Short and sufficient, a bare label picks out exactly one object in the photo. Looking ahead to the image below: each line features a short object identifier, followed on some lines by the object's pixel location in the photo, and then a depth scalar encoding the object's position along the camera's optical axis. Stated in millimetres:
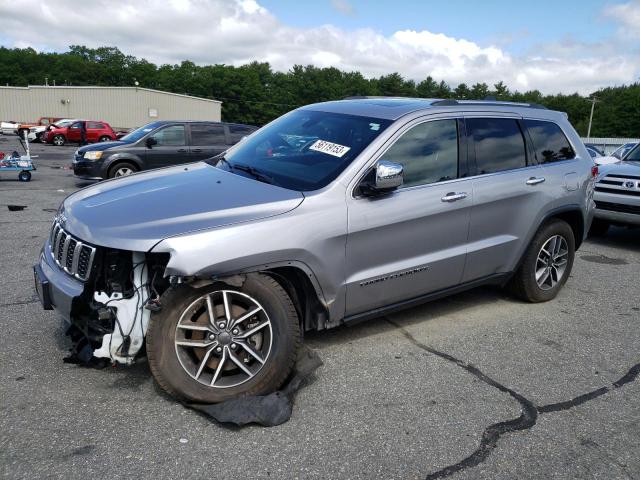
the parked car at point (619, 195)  7605
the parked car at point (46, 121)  41059
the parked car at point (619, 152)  11589
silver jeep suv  3070
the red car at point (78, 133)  32219
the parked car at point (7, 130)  20144
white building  49656
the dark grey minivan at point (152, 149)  11961
